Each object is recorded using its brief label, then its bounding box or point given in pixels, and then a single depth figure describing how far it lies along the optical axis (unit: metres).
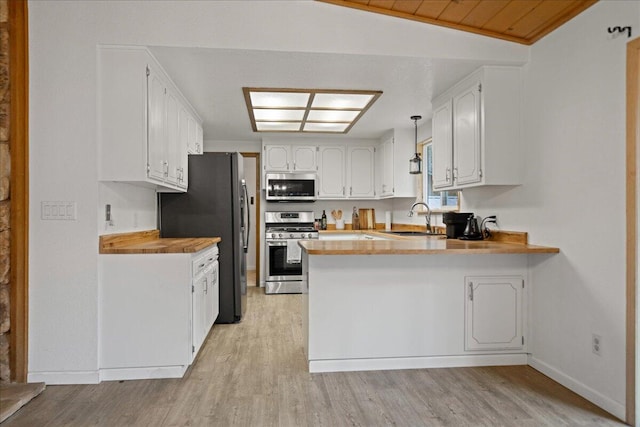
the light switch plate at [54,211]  2.63
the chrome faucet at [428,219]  4.73
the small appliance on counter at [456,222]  3.73
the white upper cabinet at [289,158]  5.86
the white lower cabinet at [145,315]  2.70
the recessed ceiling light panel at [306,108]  3.76
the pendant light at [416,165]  4.42
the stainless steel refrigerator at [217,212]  3.93
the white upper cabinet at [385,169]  5.47
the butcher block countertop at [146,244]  2.71
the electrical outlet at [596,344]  2.40
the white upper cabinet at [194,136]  4.22
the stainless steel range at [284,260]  5.66
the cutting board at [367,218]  6.34
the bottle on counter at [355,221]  6.33
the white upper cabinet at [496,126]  3.12
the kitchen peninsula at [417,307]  2.86
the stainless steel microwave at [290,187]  5.86
